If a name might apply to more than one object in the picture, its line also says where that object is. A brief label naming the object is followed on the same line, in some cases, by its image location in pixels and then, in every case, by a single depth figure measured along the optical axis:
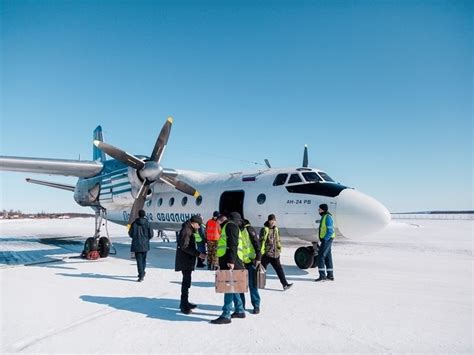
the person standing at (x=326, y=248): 8.36
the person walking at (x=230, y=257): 5.12
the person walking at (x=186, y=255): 5.74
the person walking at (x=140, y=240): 8.32
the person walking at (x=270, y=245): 6.86
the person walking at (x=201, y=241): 10.77
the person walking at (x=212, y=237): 9.15
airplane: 9.30
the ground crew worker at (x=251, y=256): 5.64
